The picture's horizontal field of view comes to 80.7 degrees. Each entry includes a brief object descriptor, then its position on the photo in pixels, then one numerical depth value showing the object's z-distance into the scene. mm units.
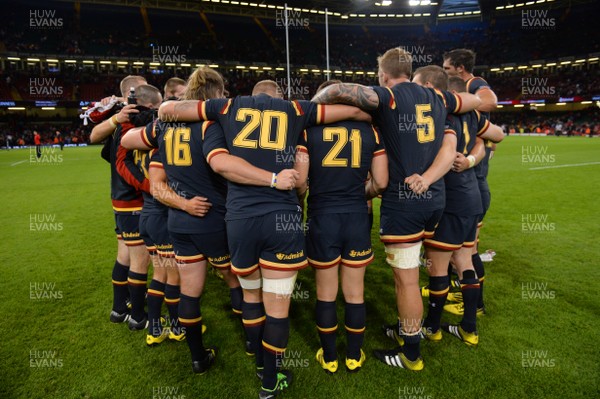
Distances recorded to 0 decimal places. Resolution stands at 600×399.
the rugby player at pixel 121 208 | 3850
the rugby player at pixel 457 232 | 3420
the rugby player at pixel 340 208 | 2887
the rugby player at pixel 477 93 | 3791
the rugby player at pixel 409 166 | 2963
